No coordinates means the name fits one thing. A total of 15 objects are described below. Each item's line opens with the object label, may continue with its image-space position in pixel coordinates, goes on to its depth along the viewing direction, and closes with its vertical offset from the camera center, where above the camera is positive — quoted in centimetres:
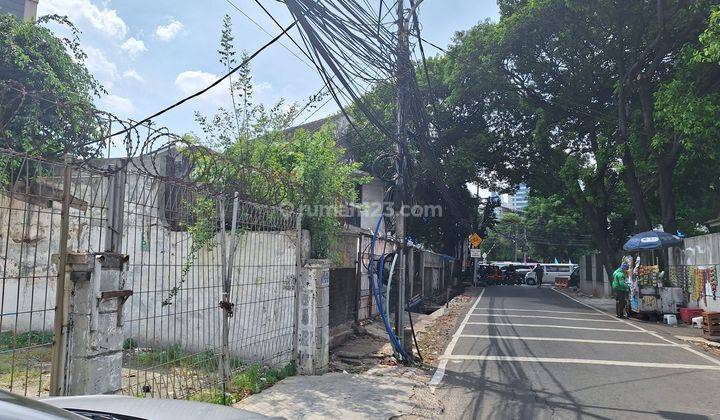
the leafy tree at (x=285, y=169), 624 +122
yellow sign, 2842 +82
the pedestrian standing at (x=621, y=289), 1548 -93
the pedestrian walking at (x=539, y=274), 4078 -137
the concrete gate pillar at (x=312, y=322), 698 -92
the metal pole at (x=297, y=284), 702 -43
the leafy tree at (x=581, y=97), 1647 +637
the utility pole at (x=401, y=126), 889 +220
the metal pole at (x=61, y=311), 365 -43
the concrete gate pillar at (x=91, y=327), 375 -56
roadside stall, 1462 -82
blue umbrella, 1486 +49
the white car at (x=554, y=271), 4731 -130
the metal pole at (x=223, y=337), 545 -88
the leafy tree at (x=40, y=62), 1319 +486
